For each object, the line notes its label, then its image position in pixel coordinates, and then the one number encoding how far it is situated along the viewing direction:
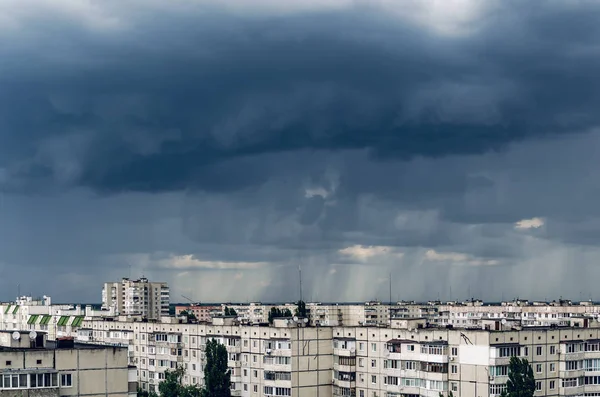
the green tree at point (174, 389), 101.58
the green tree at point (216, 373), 103.75
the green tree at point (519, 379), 85.12
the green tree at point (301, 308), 181.12
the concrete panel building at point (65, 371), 57.12
